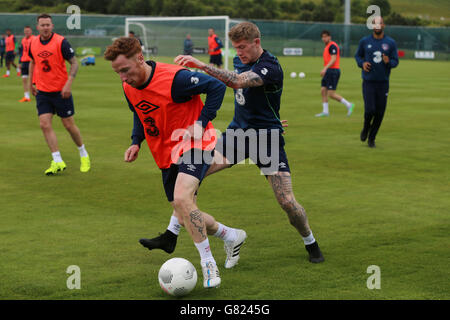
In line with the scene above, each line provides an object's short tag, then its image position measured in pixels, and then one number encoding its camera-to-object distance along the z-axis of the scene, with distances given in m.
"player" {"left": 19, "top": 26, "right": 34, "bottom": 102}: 21.47
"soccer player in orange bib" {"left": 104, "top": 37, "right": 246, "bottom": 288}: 5.37
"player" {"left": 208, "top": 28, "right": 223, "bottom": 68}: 31.88
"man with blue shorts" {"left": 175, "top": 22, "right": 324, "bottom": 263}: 5.84
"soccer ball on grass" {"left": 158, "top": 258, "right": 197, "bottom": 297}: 5.19
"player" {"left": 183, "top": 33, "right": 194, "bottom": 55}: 38.44
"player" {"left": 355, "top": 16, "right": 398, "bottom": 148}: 12.36
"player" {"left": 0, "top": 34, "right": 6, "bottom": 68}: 38.76
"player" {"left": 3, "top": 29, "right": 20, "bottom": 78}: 33.12
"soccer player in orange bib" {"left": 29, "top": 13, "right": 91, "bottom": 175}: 10.27
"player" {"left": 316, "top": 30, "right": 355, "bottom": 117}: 17.88
